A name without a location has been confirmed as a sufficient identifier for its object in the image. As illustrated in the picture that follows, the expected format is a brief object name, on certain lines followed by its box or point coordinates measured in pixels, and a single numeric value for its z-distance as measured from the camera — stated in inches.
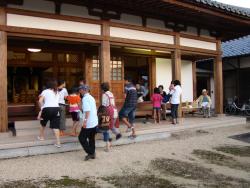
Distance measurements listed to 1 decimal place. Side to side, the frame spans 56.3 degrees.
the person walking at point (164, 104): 371.9
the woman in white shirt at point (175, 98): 330.3
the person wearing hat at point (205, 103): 417.7
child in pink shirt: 330.8
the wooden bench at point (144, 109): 368.9
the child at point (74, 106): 261.3
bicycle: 546.5
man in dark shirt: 266.4
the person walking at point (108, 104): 235.6
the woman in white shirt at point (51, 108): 226.2
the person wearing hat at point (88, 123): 208.3
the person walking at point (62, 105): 263.7
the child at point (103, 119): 225.5
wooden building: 257.1
